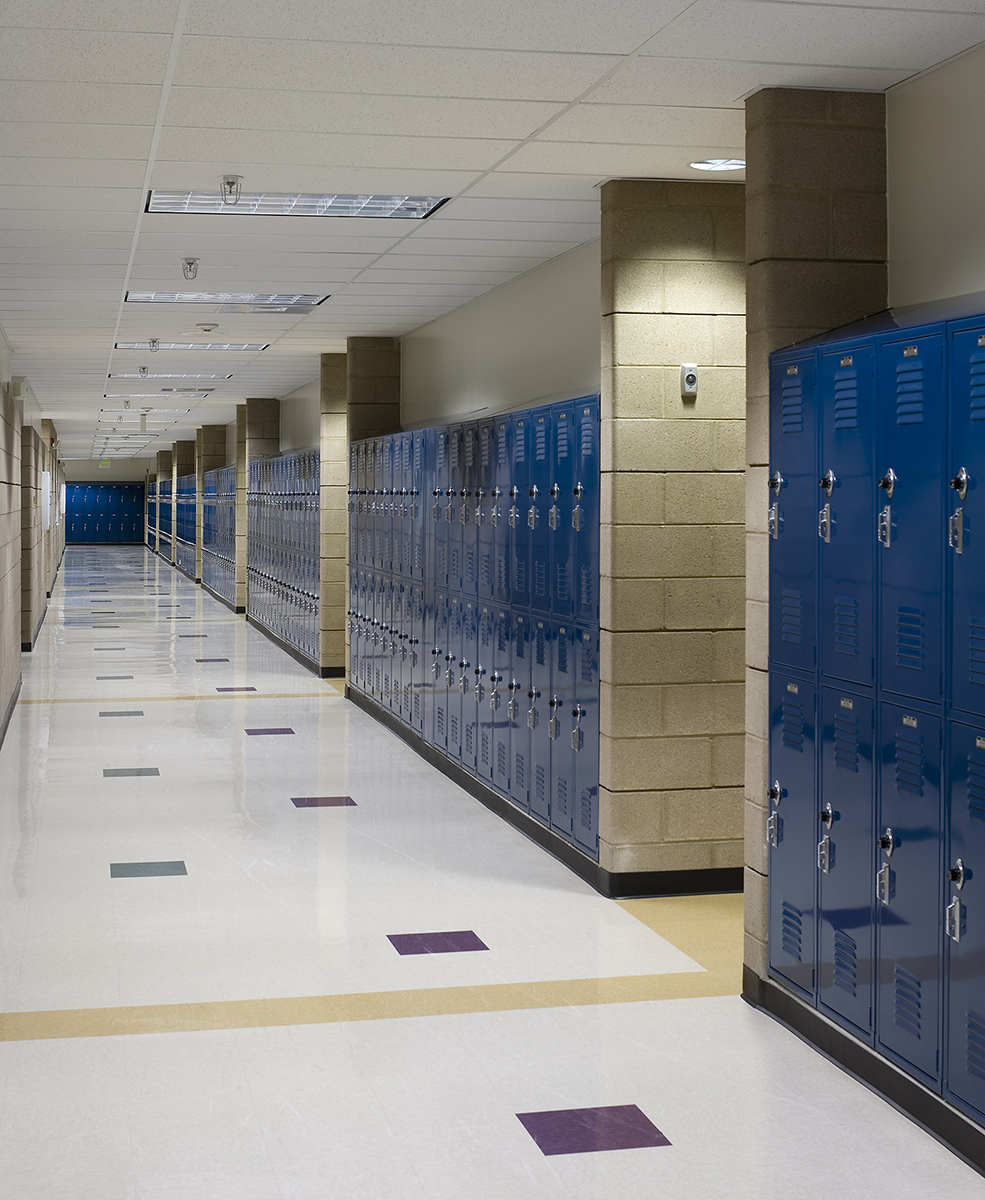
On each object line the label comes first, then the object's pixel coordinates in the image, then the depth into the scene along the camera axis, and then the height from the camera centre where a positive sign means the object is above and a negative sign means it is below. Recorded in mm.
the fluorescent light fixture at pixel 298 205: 5199 +1258
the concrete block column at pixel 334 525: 10812 +18
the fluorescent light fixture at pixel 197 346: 9805 +1326
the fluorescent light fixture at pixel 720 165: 4641 +1242
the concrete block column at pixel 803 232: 3828 +829
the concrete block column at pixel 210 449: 20625 +1191
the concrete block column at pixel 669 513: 4984 +49
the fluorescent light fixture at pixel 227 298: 7520 +1289
